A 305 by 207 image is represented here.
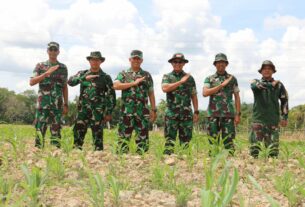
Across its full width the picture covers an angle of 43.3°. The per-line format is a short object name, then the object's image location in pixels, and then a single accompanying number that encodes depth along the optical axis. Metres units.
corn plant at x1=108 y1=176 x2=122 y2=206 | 2.73
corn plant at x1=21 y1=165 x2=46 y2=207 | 2.61
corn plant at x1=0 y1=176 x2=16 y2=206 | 3.07
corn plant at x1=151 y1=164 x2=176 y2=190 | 3.32
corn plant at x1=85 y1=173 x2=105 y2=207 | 2.54
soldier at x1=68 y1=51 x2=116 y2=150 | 5.95
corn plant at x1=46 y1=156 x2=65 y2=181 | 3.60
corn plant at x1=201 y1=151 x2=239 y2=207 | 1.81
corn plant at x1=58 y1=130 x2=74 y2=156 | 4.48
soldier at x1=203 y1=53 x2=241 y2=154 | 6.07
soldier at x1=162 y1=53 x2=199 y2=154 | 6.08
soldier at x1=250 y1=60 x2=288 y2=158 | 6.09
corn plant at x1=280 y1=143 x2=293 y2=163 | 4.84
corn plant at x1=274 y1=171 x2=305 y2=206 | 3.09
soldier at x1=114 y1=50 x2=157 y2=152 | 5.87
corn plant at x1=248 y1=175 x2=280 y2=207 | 1.69
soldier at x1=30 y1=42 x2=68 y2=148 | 6.14
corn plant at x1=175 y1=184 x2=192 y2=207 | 2.88
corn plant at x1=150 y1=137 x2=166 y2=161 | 4.35
